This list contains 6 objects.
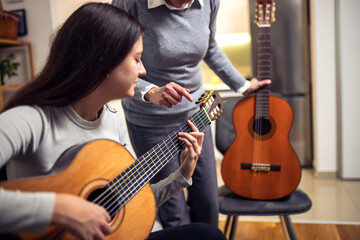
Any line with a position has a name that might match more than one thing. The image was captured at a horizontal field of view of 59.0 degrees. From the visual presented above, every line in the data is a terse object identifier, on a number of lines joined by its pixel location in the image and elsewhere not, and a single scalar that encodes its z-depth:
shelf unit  2.89
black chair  1.37
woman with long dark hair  0.62
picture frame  2.98
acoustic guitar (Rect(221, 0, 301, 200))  1.47
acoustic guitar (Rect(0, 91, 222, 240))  0.66
